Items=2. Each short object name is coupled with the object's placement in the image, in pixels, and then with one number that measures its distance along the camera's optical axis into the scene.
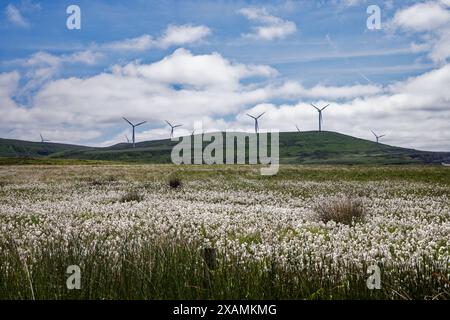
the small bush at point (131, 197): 24.67
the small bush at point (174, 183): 34.72
